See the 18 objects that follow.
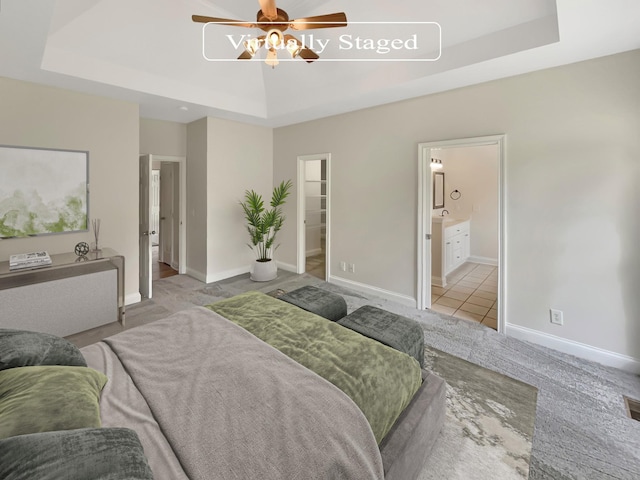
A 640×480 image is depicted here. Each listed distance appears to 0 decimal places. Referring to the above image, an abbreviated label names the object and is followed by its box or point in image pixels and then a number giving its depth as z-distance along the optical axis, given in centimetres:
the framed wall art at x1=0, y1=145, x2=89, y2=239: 290
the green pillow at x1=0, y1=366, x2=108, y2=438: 90
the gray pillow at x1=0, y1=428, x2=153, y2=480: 70
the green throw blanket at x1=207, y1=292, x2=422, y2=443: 133
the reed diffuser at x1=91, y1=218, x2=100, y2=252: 341
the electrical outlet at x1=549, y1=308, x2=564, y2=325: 272
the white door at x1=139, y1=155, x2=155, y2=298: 398
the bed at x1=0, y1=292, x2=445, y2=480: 101
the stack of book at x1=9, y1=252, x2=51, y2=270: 262
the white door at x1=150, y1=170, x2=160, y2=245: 795
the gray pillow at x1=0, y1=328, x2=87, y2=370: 121
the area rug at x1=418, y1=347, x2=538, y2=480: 156
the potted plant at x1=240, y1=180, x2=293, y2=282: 478
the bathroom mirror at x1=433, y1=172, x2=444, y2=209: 565
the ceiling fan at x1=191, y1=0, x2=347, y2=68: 207
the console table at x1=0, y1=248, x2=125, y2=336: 259
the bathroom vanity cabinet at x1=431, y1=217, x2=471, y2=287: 447
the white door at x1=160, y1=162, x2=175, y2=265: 546
